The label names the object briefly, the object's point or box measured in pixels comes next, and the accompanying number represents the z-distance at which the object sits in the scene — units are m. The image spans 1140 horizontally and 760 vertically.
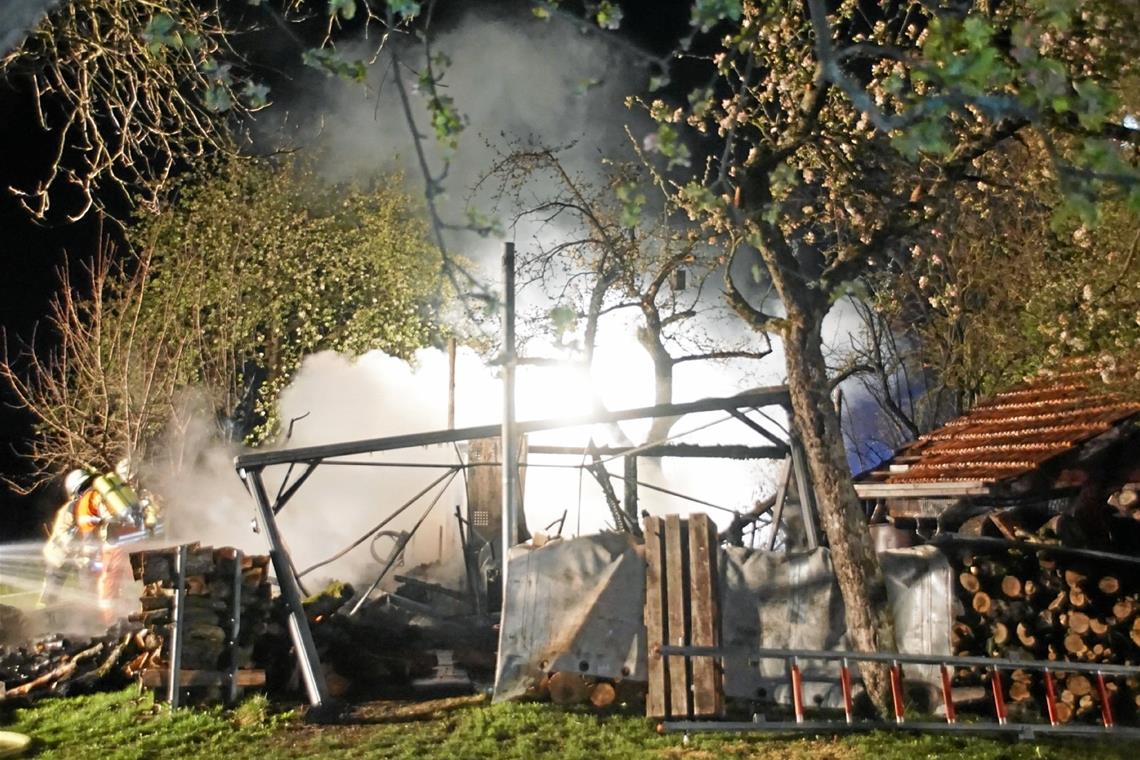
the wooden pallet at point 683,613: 10.04
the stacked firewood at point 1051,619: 10.09
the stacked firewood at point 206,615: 11.79
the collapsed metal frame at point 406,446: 11.80
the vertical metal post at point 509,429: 11.55
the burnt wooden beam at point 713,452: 13.52
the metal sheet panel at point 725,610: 10.61
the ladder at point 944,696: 8.89
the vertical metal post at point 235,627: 11.72
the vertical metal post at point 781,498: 12.71
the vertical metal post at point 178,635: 11.41
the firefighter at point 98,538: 16.19
